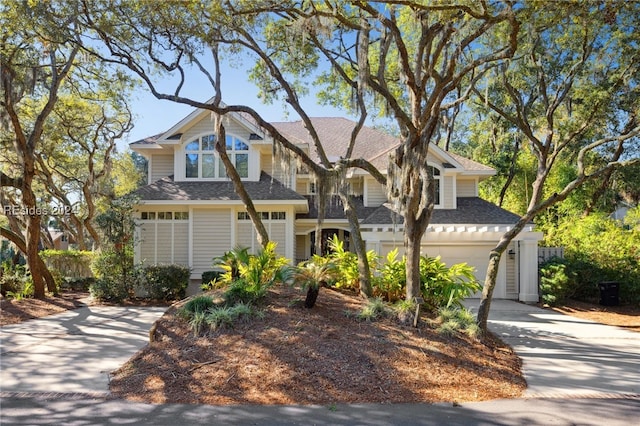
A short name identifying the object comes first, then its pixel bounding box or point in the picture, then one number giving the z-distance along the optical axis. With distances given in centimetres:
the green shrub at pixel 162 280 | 1255
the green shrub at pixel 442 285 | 836
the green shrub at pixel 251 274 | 738
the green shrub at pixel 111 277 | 1243
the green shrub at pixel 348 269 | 917
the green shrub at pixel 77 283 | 1554
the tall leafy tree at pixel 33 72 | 931
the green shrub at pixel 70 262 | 1638
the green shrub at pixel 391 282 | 859
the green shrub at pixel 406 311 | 713
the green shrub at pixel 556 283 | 1251
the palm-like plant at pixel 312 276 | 702
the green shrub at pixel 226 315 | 648
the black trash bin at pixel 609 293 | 1269
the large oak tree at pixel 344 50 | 741
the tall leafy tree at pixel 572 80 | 789
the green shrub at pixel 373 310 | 709
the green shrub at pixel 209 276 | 1358
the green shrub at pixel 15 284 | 1275
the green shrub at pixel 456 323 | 692
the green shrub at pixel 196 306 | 693
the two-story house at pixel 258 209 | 1376
